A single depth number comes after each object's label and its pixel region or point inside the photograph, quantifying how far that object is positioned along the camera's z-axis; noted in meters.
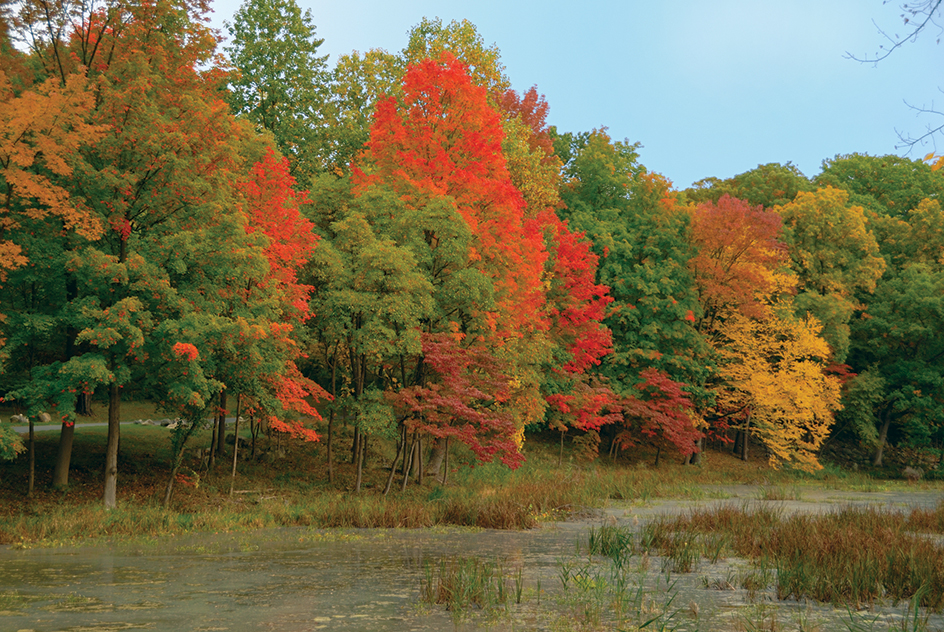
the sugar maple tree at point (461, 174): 27.19
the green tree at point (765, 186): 50.66
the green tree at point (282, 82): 37.84
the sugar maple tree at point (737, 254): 39.56
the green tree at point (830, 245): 45.38
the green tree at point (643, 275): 39.84
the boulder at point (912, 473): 43.25
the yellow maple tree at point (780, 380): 39.78
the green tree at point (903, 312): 44.75
